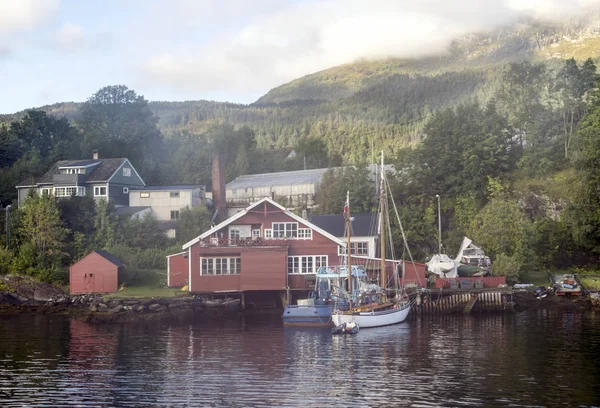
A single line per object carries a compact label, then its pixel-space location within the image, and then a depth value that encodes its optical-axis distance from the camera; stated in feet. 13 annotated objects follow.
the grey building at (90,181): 287.89
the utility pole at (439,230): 231.73
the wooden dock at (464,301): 184.75
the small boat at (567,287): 195.93
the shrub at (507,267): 203.21
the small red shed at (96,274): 206.28
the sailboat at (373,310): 155.84
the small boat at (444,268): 201.36
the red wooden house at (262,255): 189.57
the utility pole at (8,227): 247.70
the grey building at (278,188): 299.58
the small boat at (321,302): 163.94
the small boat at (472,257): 212.64
